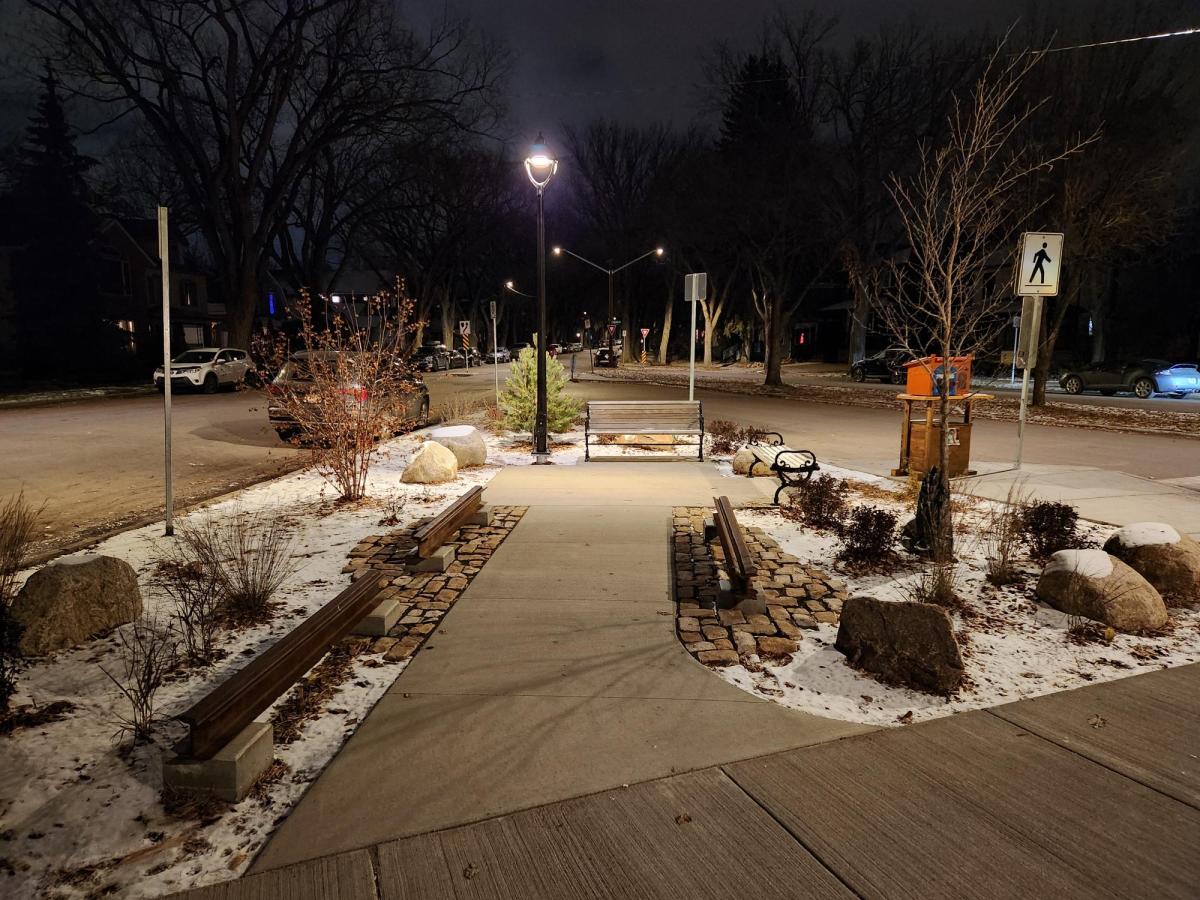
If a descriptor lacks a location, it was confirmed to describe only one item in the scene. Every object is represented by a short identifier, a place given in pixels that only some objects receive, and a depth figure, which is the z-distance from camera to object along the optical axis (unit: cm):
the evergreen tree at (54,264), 3259
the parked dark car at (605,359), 5019
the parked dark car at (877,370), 3672
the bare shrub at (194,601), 438
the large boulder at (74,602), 442
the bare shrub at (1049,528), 630
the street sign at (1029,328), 1012
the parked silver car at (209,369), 2634
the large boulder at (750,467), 1045
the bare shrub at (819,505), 738
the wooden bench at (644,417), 1218
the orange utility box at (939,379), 910
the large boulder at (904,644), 402
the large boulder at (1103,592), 486
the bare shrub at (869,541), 612
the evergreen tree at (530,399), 1402
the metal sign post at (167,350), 618
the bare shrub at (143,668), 353
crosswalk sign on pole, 964
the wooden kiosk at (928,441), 963
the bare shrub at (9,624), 371
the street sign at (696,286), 1438
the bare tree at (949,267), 615
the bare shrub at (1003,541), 573
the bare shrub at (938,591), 517
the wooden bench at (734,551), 500
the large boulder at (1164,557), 538
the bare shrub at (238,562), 495
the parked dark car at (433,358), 4239
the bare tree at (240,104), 2539
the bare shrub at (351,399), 862
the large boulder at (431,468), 977
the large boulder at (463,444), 1102
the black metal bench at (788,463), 886
